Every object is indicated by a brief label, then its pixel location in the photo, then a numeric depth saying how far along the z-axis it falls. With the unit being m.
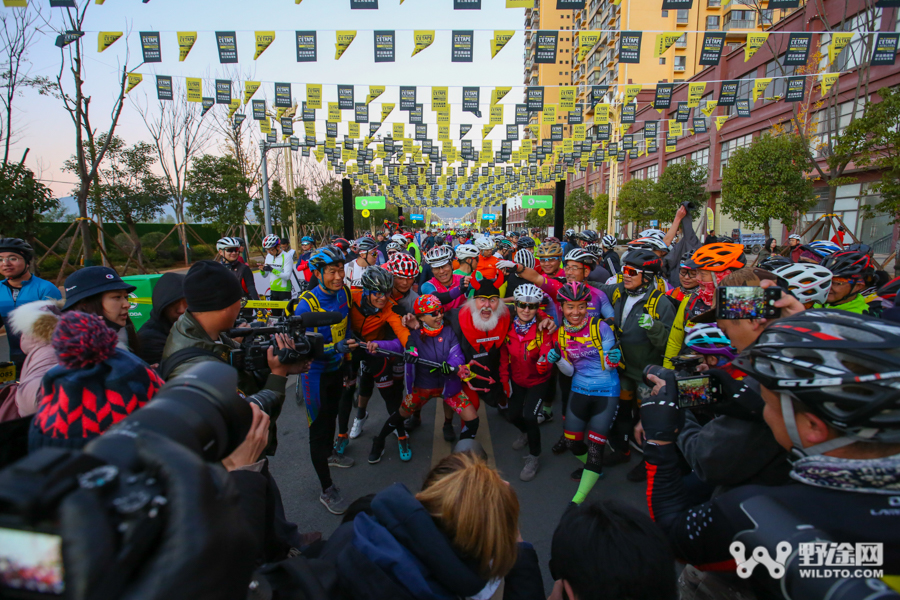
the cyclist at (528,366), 4.00
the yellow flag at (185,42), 8.89
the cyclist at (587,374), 3.54
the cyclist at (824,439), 1.00
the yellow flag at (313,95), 12.73
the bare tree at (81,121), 11.23
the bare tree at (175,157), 21.75
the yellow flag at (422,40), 8.95
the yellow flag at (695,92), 12.34
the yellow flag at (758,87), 12.87
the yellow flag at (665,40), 9.54
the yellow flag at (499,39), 8.86
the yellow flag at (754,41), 9.37
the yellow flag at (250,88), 11.79
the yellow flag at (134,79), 10.05
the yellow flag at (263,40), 9.05
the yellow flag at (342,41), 8.98
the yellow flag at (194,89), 11.33
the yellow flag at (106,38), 8.50
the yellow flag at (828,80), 12.34
